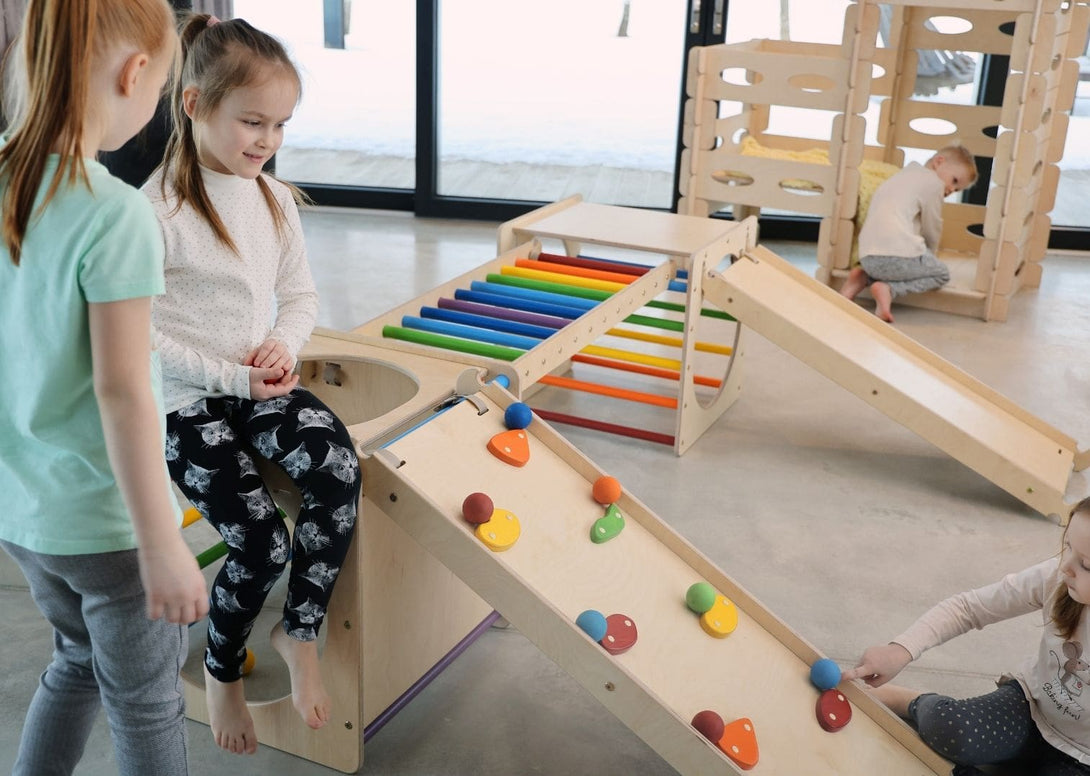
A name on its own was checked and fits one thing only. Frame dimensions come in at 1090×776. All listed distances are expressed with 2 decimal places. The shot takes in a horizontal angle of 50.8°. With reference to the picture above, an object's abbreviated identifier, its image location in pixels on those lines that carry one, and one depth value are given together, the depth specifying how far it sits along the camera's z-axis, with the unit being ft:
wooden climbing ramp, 5.06
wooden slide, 8.44
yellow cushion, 13.76
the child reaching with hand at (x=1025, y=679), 5.20
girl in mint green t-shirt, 3.32
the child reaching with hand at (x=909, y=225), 12.91
